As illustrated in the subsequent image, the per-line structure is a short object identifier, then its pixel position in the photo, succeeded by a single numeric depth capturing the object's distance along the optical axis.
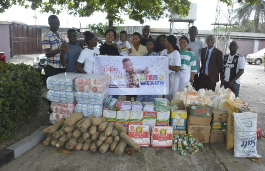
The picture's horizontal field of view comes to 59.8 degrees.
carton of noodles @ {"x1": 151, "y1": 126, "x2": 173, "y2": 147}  4.01
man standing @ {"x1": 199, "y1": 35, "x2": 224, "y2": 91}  5.47
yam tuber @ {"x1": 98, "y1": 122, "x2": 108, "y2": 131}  3.79
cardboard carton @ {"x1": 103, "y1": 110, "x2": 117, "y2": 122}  4.16
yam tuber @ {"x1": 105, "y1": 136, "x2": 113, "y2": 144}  3.77
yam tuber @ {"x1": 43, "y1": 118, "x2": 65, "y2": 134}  3.92
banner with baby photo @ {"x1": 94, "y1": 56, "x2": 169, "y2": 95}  4.98
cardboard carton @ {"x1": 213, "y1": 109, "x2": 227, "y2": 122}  4.19
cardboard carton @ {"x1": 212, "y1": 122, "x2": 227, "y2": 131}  4.23
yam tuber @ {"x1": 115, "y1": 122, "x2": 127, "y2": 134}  3.97
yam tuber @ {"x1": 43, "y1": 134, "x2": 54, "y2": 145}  3.94
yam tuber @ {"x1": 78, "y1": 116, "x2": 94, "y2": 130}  3.71
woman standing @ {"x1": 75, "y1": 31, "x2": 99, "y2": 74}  4.67
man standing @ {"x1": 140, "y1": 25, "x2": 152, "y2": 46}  6.42
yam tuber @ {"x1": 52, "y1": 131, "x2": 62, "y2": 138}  3.82
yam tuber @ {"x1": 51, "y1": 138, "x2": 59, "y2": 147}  3.85
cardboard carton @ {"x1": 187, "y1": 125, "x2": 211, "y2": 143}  4.21
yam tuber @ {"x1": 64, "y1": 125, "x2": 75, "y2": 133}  3.76
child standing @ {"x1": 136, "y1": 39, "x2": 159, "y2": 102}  5.39
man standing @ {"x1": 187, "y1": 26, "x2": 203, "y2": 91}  5.93
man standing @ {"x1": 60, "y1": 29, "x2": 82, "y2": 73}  4.68
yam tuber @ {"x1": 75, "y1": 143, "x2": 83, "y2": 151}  3.75
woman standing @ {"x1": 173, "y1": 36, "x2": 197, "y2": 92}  5.12
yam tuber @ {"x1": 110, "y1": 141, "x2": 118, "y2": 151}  3.74
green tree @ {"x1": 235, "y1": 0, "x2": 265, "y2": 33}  41.84
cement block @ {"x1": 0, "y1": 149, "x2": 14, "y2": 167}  3.31
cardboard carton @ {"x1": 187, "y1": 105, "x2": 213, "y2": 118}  4.18
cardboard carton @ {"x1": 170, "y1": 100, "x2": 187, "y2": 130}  4.26
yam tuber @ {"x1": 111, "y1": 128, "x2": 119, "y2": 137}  3.82
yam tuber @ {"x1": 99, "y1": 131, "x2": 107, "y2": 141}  3.72
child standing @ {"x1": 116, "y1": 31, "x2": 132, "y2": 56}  5.51
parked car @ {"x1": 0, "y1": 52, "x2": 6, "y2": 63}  7.30
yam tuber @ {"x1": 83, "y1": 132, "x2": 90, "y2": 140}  3.71
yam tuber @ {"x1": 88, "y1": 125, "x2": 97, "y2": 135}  3.72
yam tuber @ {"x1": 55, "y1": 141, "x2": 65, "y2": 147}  3.82
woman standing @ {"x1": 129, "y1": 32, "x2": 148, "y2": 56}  5.41
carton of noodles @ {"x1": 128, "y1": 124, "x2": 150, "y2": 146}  4.02
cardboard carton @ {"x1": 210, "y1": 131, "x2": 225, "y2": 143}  4.26
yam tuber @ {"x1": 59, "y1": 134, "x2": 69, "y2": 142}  3.79
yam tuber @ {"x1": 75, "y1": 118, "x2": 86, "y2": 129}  3.79
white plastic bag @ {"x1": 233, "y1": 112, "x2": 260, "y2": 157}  3.77
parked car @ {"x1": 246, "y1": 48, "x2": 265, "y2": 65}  23.47
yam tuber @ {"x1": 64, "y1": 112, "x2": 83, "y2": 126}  3.79
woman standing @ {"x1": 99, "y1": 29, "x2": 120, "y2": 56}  5.01
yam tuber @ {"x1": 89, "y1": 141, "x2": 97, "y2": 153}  3.72
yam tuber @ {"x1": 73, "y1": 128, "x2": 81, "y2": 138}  3.73
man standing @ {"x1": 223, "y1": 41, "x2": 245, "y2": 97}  5.42
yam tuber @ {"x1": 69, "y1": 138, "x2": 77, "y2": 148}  3.74
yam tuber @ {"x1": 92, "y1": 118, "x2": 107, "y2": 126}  3.83
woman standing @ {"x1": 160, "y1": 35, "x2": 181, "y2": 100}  4.85
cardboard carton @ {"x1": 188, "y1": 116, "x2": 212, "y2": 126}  4.21
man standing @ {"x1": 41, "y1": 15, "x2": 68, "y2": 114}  4.41
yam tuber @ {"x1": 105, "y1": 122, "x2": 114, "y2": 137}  3.73
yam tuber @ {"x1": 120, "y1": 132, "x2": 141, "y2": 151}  3.80
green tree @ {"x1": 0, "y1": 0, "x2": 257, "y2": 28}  6.47
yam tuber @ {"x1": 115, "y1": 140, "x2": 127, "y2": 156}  3.67
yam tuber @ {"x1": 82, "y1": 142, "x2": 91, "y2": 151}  3.76
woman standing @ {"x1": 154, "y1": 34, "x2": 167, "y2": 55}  6.15
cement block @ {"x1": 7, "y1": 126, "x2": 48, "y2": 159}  3.58
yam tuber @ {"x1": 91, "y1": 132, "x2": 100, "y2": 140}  3.77
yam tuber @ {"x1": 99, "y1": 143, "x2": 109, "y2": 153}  3.69
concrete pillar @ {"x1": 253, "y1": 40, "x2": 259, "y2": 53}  32.01
